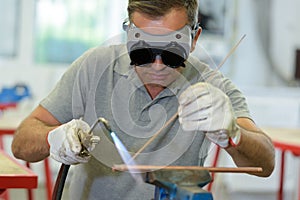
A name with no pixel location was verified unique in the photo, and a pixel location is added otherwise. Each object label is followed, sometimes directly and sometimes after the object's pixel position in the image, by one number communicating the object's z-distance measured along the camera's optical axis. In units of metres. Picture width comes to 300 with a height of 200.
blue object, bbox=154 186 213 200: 2.01
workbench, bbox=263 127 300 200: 3.66
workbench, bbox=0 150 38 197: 2.50
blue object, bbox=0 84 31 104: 5.63
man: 2.49
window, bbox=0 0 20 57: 6.83
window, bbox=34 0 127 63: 6.91
